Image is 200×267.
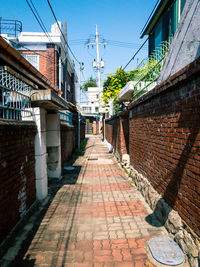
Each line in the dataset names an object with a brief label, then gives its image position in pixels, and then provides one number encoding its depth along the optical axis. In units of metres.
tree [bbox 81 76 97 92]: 58.16
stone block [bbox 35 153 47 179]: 4.80
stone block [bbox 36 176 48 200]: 4.83
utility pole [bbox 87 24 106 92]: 22.05
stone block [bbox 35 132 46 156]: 4.79
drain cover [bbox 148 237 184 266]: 2.66
